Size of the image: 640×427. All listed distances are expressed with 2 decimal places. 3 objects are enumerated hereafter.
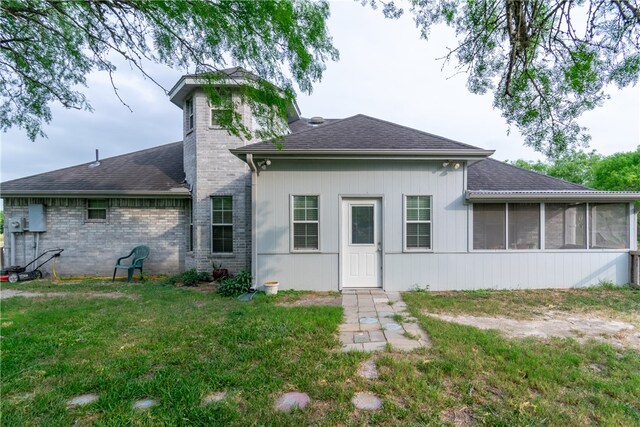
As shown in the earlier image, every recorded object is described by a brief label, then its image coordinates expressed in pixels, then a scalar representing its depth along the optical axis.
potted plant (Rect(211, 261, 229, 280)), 7.70
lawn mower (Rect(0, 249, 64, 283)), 7.73
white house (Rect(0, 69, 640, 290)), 6.54
